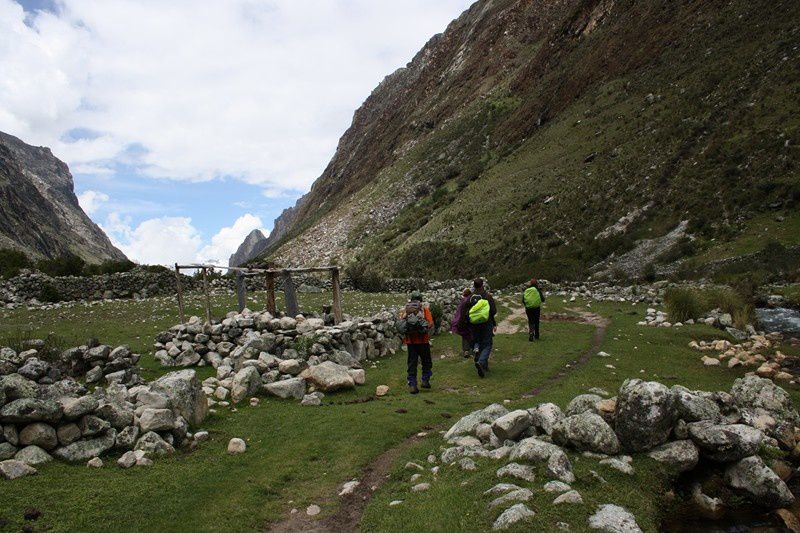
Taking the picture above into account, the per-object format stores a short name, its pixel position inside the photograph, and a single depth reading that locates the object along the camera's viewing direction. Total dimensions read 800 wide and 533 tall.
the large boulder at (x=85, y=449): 8.25
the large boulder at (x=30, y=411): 7.89
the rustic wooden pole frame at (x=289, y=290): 20.78
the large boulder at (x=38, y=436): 8.14
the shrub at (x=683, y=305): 22.55
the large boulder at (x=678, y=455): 7.76
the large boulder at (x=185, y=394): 10.42
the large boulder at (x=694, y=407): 8.37
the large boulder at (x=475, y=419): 9.76
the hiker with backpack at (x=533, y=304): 20.38
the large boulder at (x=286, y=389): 13.41
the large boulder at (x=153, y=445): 8.93
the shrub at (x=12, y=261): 39.66
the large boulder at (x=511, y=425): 8.73
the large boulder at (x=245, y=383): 12.89
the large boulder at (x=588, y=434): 7.95
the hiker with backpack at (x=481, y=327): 15.47
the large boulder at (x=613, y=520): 5.93
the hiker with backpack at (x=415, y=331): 14.06
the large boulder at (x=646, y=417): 7.98
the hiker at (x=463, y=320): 16.84
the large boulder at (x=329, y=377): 13.95
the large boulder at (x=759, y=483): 7.17
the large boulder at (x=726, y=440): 7.68
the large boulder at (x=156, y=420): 9.31
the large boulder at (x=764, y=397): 9.62
